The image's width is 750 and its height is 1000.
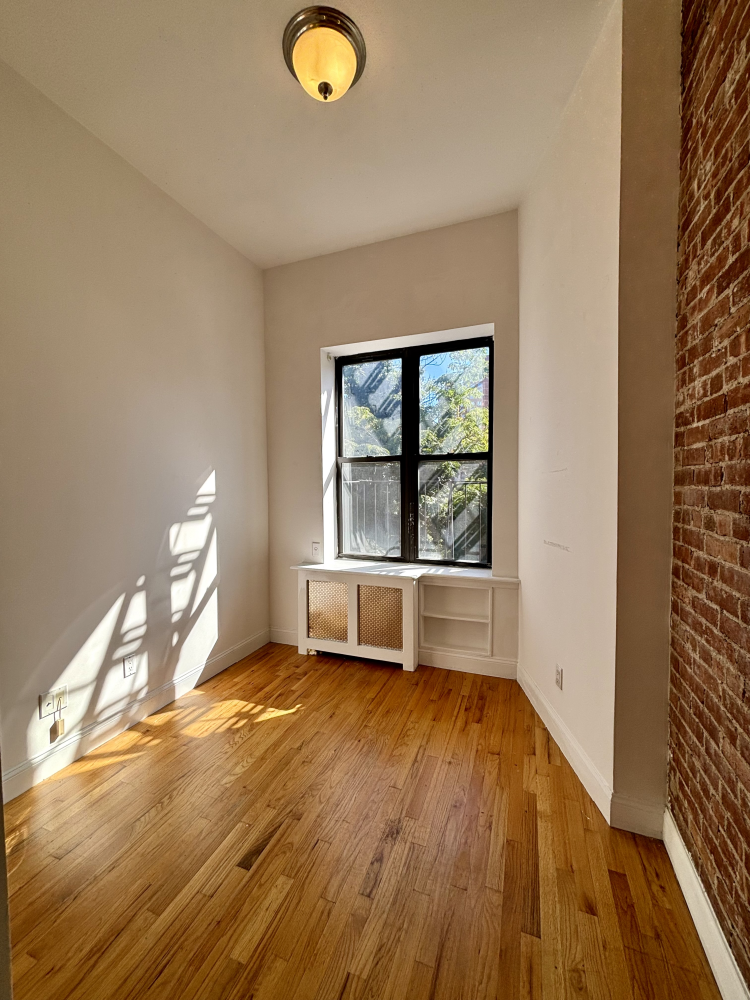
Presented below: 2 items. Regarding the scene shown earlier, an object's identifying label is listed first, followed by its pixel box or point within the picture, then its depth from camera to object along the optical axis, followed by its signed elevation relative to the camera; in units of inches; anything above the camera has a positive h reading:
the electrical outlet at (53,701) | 72.4 -37.9
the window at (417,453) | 118.0 +9.5
